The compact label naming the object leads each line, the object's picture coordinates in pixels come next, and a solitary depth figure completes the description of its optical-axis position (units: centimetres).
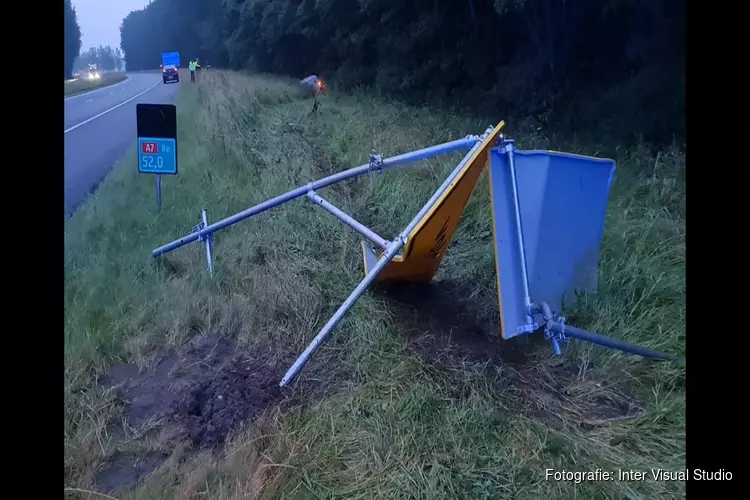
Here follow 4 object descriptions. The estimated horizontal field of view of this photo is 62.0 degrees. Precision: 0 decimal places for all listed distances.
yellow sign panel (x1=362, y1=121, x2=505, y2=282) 333
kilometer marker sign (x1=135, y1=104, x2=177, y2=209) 561
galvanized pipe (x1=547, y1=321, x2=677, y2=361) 296
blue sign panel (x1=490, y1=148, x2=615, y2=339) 319
